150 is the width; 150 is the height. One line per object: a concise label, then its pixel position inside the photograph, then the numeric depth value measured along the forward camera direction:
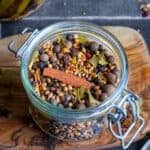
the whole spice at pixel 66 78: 0.49
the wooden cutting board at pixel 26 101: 0.54
